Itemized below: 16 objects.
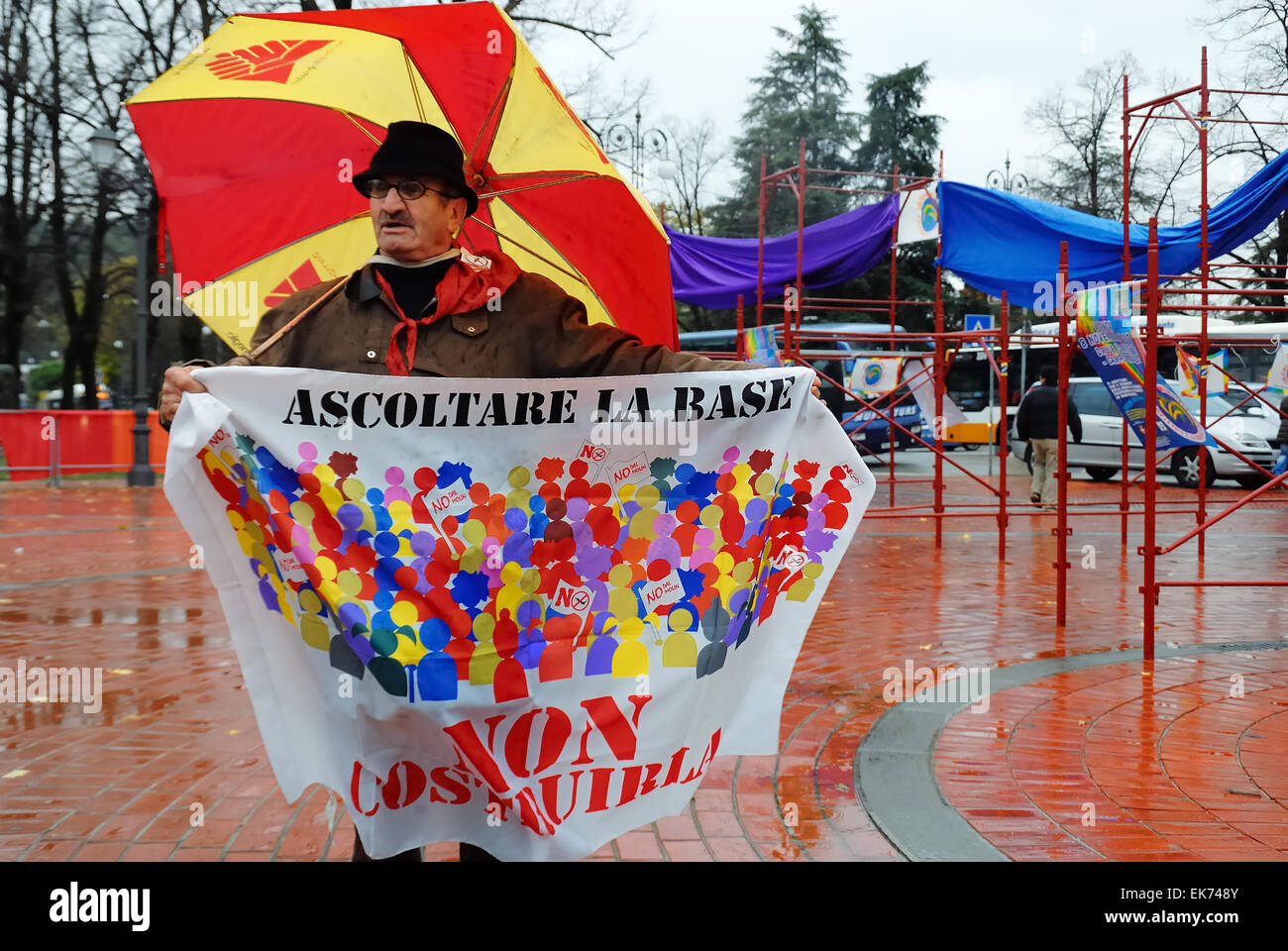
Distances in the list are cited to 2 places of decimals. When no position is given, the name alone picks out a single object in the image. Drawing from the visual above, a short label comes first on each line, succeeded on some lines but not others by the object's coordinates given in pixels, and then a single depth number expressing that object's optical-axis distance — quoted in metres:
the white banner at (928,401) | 11.80
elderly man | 3.19
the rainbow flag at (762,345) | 10.12
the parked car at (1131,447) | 19.47
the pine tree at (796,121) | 47.16
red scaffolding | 6.24
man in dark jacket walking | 15.70
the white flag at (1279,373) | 8.76
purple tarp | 12.49
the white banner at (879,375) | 13.80
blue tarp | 10.34
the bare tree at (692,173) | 44.56
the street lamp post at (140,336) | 18.88
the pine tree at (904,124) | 46.78
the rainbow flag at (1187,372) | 8.77
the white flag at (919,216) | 11.31
